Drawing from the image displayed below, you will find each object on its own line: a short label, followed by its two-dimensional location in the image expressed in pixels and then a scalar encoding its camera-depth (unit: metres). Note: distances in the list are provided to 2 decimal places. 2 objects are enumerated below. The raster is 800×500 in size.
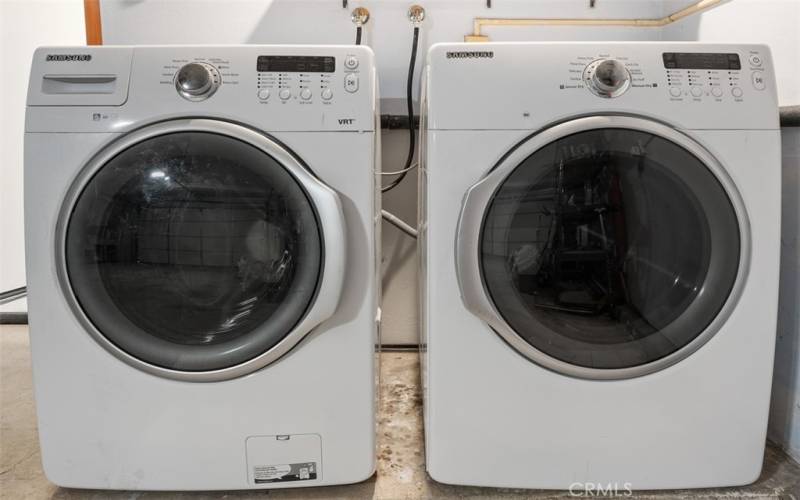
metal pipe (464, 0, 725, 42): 1.58
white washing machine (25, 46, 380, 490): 0.88
